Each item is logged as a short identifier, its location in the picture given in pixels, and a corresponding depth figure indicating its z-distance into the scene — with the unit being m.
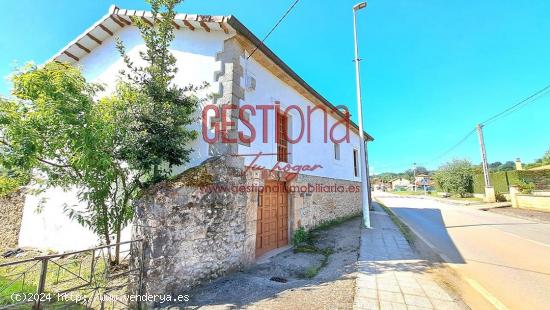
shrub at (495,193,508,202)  21.44
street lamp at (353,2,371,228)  10.16
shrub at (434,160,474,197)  28.83
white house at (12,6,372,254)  5.99
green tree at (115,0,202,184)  4.87
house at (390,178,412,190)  82.62
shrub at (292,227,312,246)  8.05
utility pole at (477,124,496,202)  20.98
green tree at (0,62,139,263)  3.90
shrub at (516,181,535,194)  19.08
